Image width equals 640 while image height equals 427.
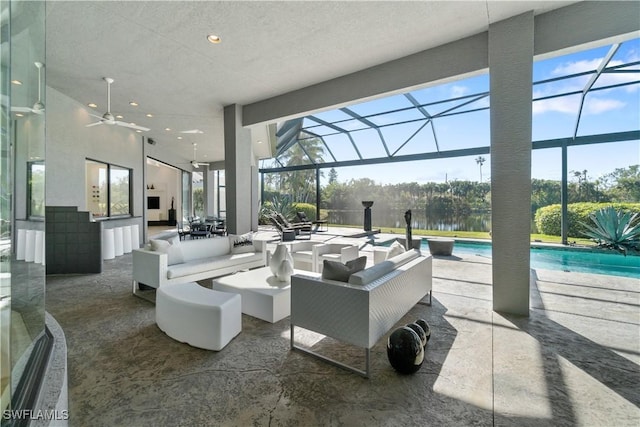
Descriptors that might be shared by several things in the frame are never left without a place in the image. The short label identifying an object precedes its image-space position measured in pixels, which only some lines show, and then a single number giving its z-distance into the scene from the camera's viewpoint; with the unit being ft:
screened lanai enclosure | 22.59
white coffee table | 10.33
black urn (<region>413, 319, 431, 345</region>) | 8.36
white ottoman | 8.30
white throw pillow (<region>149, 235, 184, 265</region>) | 13.08
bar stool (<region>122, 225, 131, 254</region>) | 23.20
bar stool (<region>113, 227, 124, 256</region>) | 22.02
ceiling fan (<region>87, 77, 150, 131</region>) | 16.46
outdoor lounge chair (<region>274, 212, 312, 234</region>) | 31.39
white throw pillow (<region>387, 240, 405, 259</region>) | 12.69
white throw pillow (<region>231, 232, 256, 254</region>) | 17.16
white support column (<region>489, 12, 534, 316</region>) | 10.97
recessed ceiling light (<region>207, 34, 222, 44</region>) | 12.60
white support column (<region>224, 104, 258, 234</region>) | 21.56
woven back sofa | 7.16
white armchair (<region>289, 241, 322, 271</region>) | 16.93
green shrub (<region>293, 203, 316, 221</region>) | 42.19
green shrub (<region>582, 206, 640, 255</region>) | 22.04
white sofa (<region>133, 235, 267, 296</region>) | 12.61
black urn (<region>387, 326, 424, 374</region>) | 7.13
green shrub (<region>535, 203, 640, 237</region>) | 24.17
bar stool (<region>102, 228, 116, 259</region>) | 20.72
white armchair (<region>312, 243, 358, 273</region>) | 16.24
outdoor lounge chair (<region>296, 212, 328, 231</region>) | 37.24
